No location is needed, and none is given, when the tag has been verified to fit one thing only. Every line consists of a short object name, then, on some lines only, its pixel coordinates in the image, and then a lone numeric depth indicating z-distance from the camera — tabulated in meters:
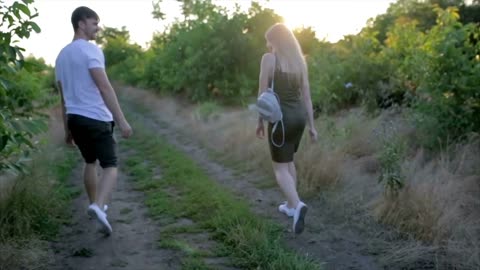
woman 4.96
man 4.43
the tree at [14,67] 3.25
